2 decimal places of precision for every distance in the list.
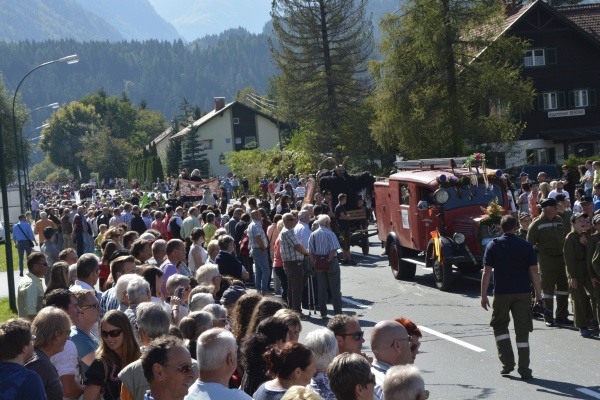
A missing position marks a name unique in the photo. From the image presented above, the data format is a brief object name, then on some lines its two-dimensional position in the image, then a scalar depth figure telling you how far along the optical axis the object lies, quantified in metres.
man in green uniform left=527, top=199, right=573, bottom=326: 14.17
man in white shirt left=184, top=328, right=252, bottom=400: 5.99
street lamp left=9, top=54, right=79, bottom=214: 33.33
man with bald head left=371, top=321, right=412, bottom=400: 6.62
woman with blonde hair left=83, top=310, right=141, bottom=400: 7.23
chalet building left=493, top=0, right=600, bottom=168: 55.47
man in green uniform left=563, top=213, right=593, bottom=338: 13.11
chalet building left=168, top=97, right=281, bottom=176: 117.50
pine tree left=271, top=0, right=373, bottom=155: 60.03
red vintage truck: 18.12
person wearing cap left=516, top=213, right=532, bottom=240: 15.39
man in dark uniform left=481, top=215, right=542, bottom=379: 11.44
